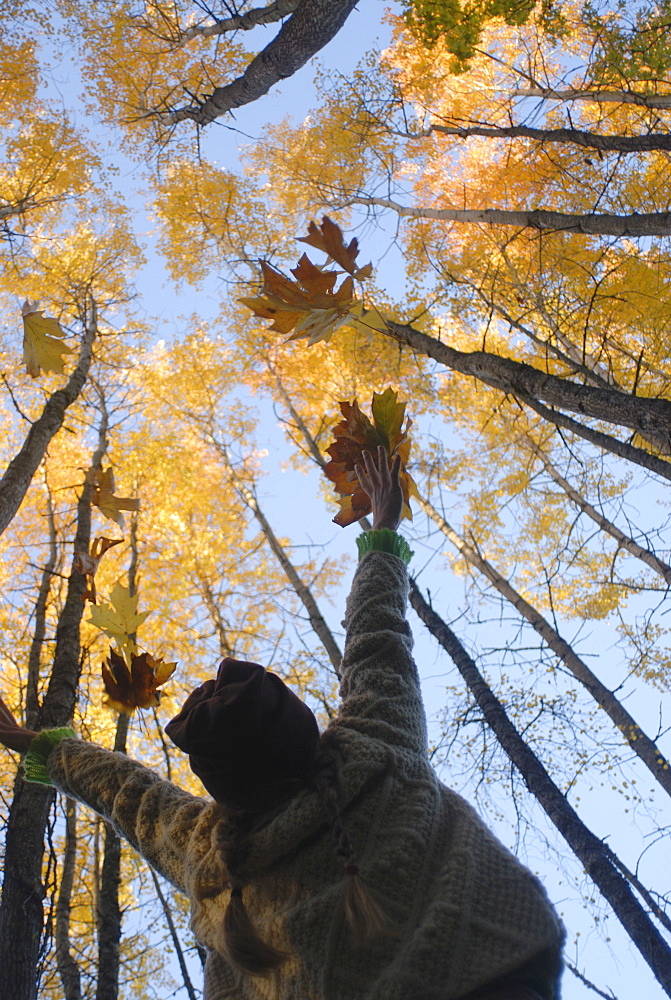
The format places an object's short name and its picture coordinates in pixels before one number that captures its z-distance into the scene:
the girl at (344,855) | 1.16
